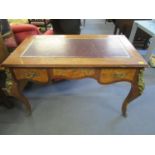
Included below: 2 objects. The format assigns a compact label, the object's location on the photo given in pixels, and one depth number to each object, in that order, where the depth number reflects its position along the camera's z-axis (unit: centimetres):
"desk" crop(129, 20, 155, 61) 198
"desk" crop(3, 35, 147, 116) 95
